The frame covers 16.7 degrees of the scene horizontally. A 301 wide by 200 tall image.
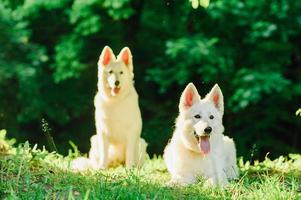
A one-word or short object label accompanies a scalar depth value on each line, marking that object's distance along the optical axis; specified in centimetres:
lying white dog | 917
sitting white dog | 1079
